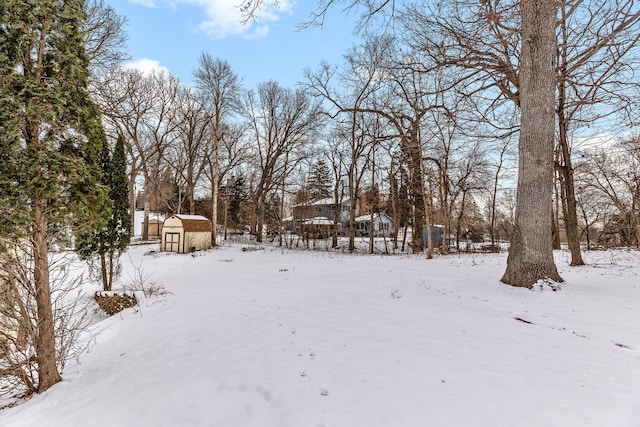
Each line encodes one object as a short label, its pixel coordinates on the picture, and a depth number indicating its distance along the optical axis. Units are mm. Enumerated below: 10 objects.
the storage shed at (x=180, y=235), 16672
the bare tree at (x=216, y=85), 19875
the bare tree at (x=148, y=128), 20844
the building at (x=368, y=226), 36756
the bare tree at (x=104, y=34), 9839
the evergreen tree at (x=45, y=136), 2912
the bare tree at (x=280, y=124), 23781
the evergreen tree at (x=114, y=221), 7785
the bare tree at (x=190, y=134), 22922
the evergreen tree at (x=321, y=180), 33375
